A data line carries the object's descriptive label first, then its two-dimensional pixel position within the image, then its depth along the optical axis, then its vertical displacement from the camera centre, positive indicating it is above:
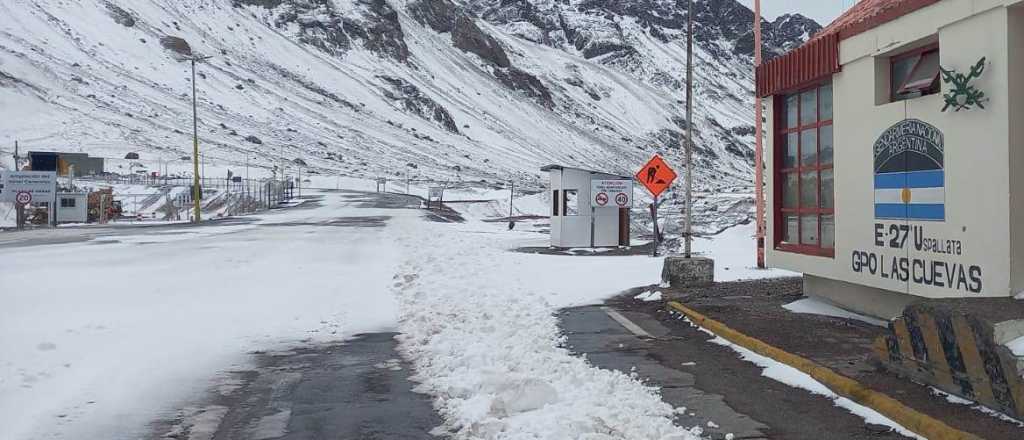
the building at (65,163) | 57.53 +4.57
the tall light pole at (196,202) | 37.91 +1.06
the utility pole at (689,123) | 14.79 +1.70
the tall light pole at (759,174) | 17.20 +1.00
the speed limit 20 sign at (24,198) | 34.44 +1.15
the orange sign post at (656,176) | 18.56 +1.01
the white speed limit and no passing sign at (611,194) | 24.72 +0.85
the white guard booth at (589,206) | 24.56 +0.51
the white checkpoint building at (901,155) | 7.68 +0.71
